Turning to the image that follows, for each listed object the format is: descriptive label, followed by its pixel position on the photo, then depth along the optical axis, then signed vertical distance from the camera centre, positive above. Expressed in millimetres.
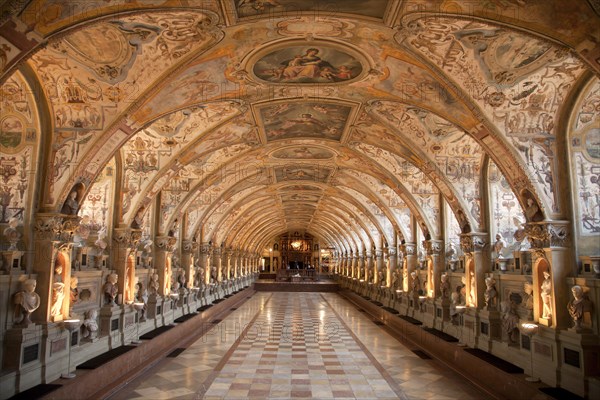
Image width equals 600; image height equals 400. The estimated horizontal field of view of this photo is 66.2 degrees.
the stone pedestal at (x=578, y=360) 8500 -1876
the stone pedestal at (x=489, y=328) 12688 -1904
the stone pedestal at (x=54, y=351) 9570 -2056
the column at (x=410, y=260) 21938 -58
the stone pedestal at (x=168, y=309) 18125 -2170
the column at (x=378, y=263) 30812 -305
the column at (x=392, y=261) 26453 -140
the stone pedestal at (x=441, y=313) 16406 -1954
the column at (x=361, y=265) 38281 -573
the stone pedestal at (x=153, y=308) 16875 -1928
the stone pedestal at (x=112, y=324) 13070 -1958
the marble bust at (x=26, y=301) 9055 -903
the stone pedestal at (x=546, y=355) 9352 -1988
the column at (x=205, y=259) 26625 -137
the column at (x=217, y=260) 31681 -221
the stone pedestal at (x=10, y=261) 9188 -128
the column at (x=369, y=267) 34375 -648
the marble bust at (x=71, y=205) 10616 +1158
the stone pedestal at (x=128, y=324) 13961 -2145
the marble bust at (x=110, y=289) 13297 -968
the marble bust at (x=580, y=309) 8727 -910
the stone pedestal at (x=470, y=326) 13547 -2033
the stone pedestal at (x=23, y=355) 8750 -1937
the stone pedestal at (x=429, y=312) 17578 -2107
